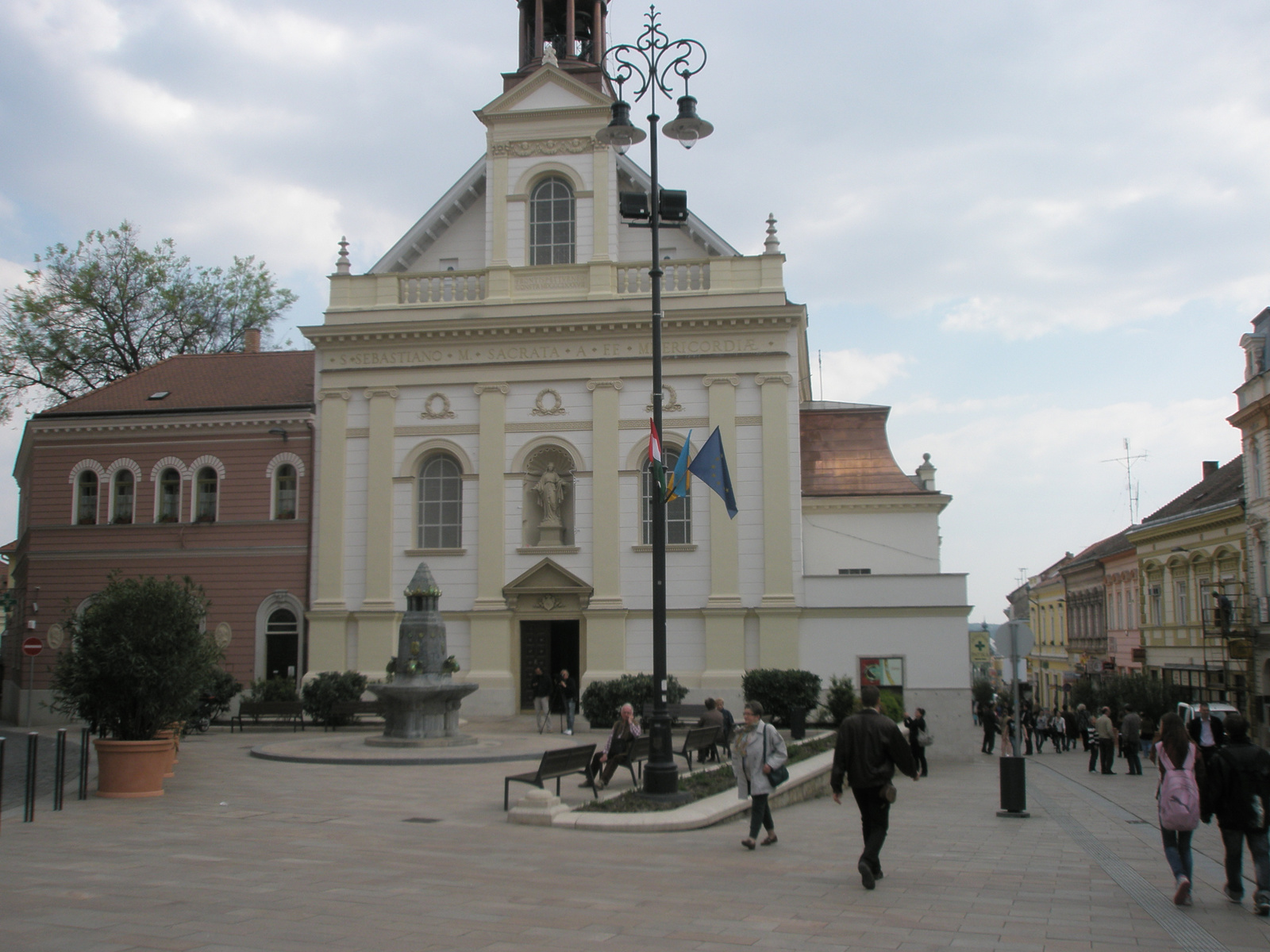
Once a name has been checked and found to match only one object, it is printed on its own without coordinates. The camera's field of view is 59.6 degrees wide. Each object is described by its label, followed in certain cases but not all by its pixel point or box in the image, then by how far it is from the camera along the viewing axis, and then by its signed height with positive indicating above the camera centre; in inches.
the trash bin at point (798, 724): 969.5 -101.1
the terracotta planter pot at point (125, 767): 600.7 -82.7
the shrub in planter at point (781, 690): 1086.4 -80.0
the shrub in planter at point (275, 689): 1150.3 -78.9
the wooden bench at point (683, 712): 1003.3 -92.4
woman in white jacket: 464.3 -64.2
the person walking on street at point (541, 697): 1084.5 -86.9
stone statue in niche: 1221.1 +123.9
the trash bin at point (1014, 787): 632.4 -102.7
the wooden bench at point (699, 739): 737.0 -87.7
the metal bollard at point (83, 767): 593.9 -81.3
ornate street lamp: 569.9 +207.8
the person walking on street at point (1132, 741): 1050.7 -128.8
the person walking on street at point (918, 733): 887.7 -101.4
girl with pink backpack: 376.2 -64.8
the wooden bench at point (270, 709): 1090.7 -93.8
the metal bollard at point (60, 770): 545.6 -77.0
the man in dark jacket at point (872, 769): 390.0 -56.7
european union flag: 741.3 +94.2
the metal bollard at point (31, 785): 518.6 -80.1
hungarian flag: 618.5 +84.8
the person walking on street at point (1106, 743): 1053.2 -129.7
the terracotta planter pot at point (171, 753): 639.8 -81.2
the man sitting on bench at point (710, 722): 779.2 -81.0
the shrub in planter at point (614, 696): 1087.0 -84.2
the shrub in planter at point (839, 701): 1063.6 -89.3
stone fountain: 871.7 -62.7
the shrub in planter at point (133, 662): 598.9 -25.7
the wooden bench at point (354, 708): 1075.8 -92.6
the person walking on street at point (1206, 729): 663.1 -88.5
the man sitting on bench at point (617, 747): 628.1 -78.4
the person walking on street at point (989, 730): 1307.8 -145.4
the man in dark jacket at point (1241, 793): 371.2 -63.5
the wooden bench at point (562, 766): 565.3 -82.0
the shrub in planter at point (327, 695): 1109.7 -82.5
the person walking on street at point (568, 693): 1032.8 -84.0
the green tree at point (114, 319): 1672.0 +464.8
